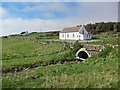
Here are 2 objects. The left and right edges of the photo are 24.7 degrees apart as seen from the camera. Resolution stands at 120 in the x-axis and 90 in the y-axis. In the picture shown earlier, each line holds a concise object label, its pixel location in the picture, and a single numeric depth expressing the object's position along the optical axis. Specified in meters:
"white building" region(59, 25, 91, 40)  87.38
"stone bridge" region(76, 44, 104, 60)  46.10
